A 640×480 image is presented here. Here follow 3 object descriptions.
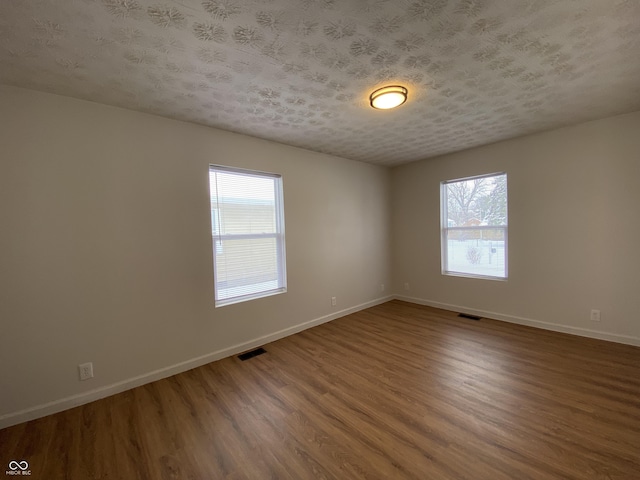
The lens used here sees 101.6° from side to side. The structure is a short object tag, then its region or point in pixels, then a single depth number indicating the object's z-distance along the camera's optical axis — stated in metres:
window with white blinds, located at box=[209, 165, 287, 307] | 2.95
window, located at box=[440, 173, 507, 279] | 3.75
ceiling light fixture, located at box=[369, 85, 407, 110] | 2.12
